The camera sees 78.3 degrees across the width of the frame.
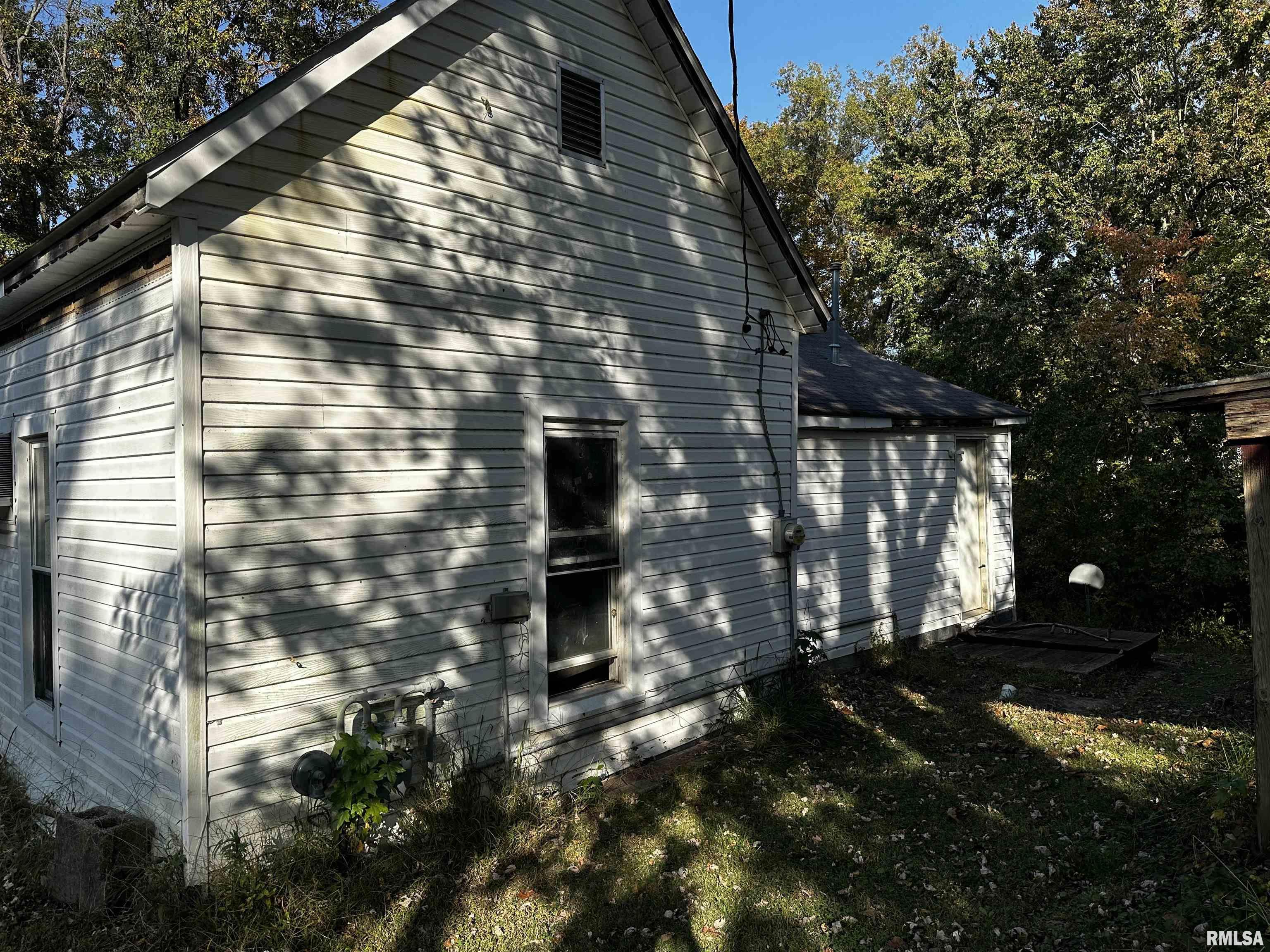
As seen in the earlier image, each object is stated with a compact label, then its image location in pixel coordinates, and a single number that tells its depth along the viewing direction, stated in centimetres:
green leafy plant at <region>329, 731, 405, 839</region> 422
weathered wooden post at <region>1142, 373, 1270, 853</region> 415
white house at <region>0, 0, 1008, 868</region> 418
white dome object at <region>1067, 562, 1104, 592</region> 978
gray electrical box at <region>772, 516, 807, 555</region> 778
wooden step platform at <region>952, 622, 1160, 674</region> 962
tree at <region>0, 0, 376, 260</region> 1647
